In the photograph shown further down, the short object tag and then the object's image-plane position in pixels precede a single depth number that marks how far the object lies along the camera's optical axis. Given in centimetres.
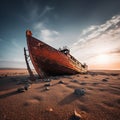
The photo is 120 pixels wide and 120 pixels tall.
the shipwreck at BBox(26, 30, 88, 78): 664
